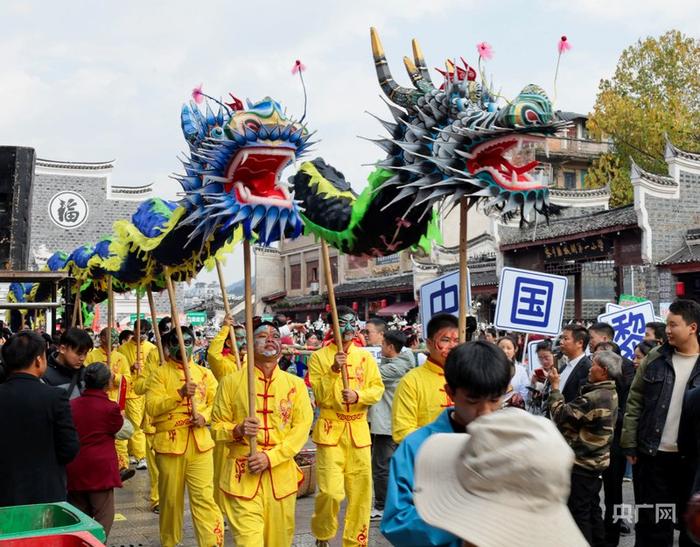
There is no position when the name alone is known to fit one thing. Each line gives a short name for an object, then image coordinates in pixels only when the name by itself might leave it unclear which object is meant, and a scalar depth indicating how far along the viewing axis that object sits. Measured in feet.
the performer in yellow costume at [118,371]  30.78
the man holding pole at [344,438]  19.47
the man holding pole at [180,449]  19.36
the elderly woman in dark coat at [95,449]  16.85
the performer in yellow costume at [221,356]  22.10
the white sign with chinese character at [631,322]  29.27
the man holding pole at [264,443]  15.69
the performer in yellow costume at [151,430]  21.94
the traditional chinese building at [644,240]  70.44
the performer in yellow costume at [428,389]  15.31
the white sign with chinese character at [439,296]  20.35
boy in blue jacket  8.05
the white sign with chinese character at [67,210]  114.83
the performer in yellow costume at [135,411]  32.65
